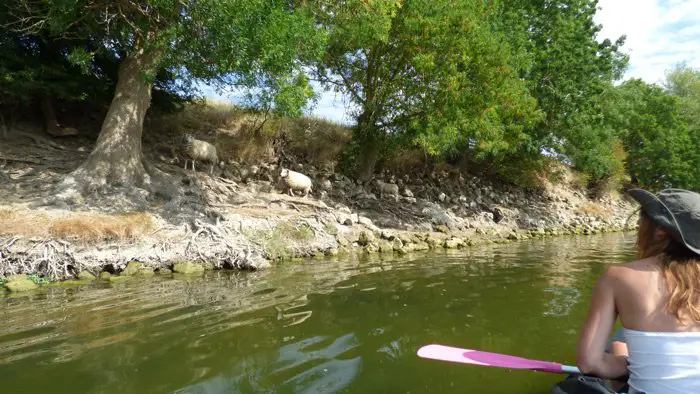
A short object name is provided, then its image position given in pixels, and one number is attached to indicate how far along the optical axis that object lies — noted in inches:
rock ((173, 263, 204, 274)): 315.3
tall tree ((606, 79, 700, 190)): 1122.0
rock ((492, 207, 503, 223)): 713.0
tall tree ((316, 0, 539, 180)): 488.4
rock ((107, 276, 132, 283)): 283.0
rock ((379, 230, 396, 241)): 481.3
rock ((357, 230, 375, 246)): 457.7
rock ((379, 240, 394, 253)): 443.7
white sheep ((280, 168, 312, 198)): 512.4
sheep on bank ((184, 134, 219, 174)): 492.4
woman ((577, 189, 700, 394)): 80.4
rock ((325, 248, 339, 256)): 414.6
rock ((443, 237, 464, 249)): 490.3
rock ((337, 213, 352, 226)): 480.1
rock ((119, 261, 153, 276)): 299.6
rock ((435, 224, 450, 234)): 569.7
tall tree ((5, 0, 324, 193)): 318.3
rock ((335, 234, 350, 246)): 440.4
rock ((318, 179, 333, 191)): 587.1
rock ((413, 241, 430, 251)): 464.3
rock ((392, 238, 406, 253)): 441.4
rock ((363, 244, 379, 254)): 436.9
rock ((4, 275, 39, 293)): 254.0
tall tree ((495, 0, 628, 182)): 689.0
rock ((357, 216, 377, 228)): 499.0
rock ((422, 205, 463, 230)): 598.2
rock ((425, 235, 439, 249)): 485.9
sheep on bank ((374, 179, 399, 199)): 644.7
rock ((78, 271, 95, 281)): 284.9
